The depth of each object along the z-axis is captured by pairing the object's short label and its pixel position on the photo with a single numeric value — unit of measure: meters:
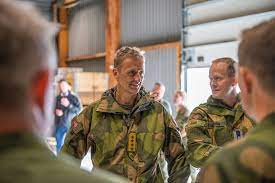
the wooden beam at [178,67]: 9.96
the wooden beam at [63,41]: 15.98
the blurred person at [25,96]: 0.92
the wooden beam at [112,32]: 12.74
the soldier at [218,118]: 3.14
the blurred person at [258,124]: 1.31
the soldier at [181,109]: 7.44
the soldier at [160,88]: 8.18
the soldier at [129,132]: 3.20
